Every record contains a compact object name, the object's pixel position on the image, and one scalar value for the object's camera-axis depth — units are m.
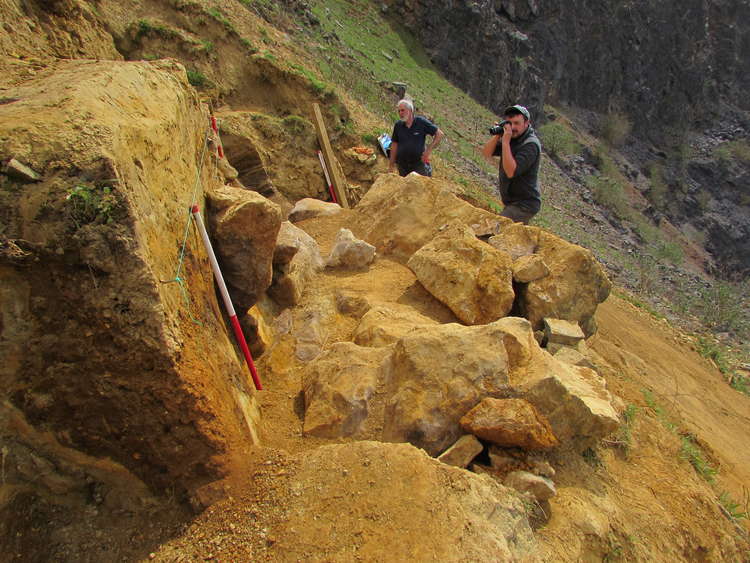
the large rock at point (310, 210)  6.57
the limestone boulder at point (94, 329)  2.00
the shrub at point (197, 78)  7.76
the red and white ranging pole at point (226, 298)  3.00
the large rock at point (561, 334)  4.42
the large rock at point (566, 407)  3.15
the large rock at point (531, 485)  2.75
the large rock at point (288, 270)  4.32
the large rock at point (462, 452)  2.86
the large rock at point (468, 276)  4.45
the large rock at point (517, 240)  5.20
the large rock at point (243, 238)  3.42
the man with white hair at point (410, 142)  6.46
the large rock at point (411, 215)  5.61
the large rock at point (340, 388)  3.08
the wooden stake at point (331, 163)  8.38
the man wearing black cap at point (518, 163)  5.01
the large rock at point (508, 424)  2.88
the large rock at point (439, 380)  2.99
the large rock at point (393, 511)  2.12
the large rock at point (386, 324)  3.88
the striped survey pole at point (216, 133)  5.61
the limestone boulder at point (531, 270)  4.74
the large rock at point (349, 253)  5.17
